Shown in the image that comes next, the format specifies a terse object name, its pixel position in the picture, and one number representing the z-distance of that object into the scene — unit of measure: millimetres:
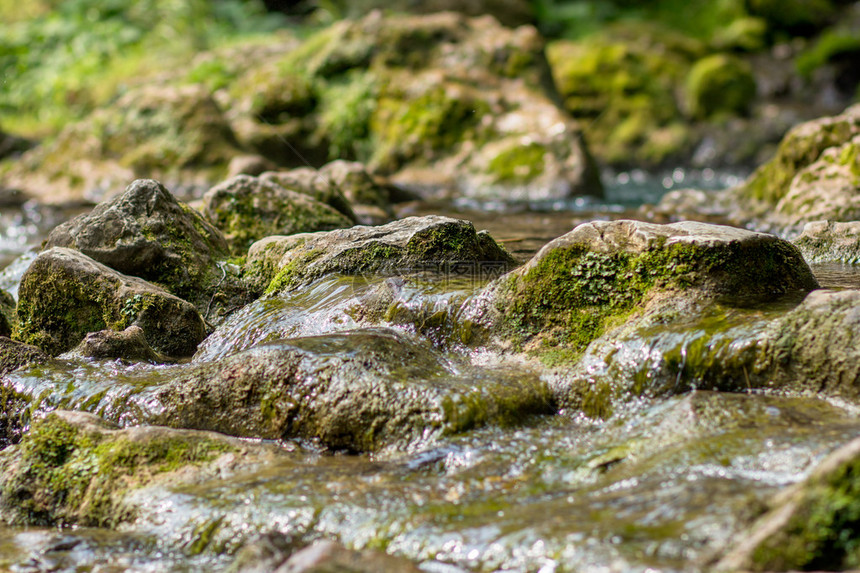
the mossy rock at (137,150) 12297
